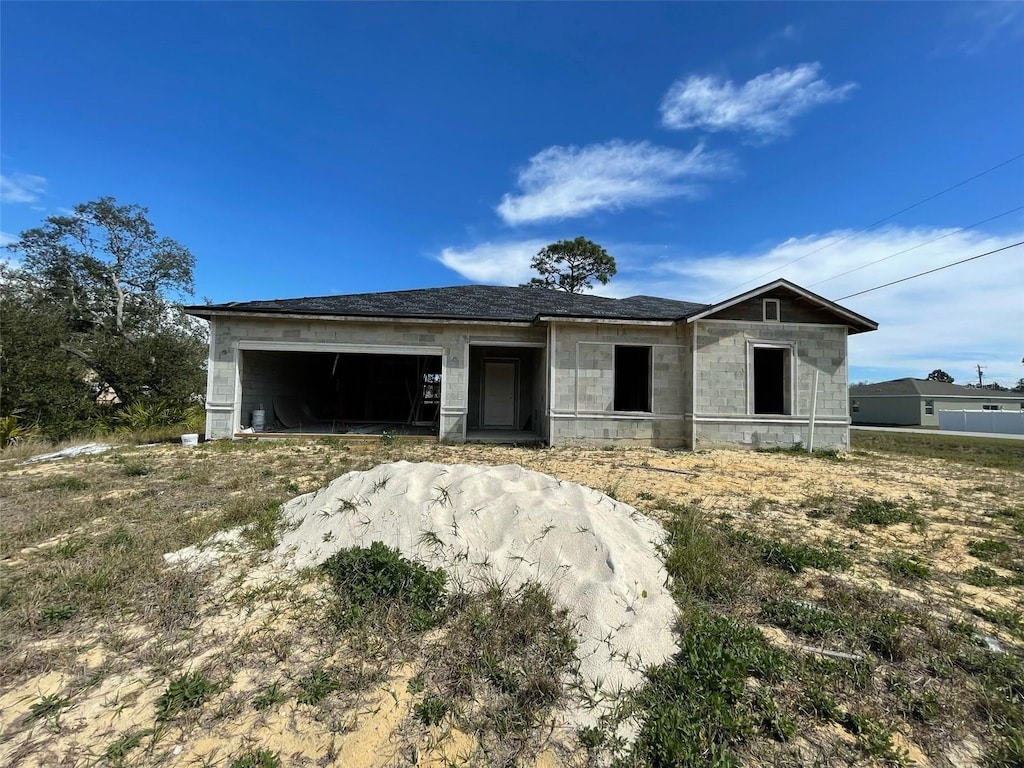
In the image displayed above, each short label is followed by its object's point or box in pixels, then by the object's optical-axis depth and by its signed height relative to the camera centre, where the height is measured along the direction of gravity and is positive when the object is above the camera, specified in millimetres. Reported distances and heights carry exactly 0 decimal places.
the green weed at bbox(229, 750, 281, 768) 1759 -1426
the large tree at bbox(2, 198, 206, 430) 14836 +4589
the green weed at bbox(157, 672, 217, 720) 2025 -1387
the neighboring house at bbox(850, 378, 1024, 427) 33656 +400
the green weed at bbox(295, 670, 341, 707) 2105 -1389
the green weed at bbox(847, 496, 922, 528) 5000 -1249
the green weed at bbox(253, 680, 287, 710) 2076 -1403
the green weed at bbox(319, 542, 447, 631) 2822 -1258
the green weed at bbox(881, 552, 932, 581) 3570 -1309
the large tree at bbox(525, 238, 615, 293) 31094 +9442
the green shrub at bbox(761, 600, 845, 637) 2715 -1315
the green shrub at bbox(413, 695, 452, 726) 2019 -1410
